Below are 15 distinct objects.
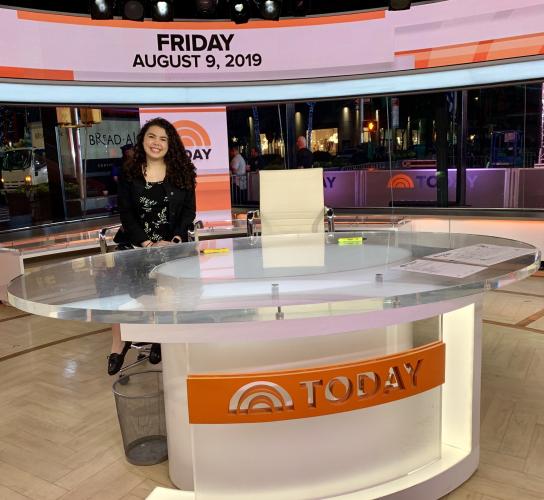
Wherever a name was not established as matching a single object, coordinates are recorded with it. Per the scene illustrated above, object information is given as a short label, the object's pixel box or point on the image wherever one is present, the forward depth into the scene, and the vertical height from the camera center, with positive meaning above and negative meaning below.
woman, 3.37 -0.13
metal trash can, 2.30 -1.04
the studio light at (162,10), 4.58 +1.27
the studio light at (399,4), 4.27 +1.16
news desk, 1.59 -0.62
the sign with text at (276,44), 5.04 +1.12
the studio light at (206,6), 4.41 +1.24
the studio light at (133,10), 4.43 +1.24
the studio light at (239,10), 4.76 +1.29
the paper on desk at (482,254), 2.04 -0.37
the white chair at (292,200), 4.29 -0.28
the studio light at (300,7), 4.89 +1.34
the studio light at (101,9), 4.29 +1.22
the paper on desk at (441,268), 1.84 -0.38
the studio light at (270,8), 4.65 +1.27
